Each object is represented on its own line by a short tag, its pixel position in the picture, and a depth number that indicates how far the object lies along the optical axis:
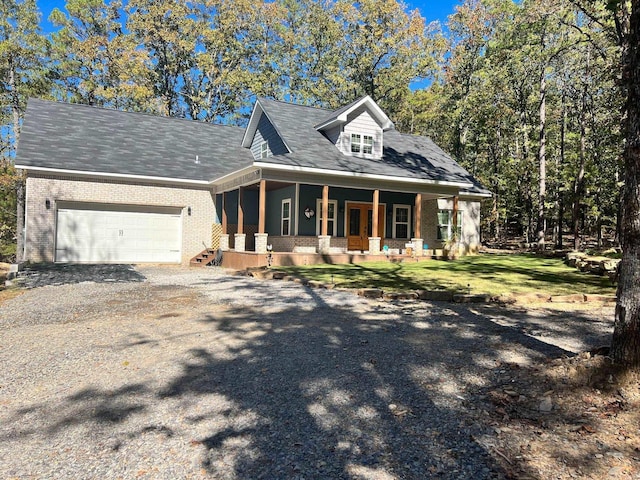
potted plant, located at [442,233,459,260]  18.74
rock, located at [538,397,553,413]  3.60
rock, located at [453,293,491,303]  8.47
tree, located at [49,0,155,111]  29.59
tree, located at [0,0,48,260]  25.72
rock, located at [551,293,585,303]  8.51
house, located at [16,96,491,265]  16.47
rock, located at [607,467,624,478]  2.69
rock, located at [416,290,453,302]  8.72
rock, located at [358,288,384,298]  9.11
